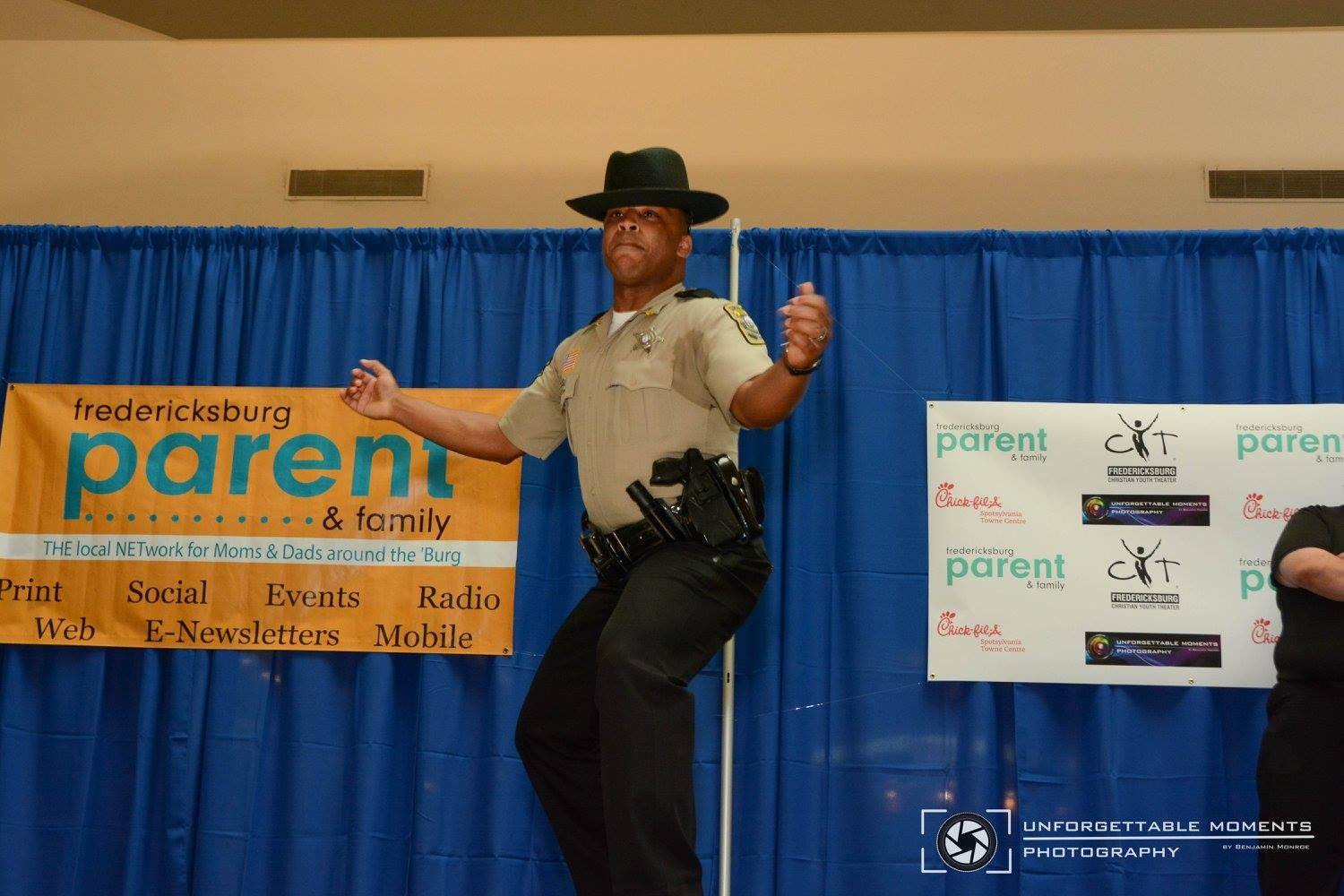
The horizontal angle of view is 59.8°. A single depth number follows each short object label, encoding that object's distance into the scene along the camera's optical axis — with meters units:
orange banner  3.58
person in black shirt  3.20
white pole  3.24
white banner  3.40
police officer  2.23
